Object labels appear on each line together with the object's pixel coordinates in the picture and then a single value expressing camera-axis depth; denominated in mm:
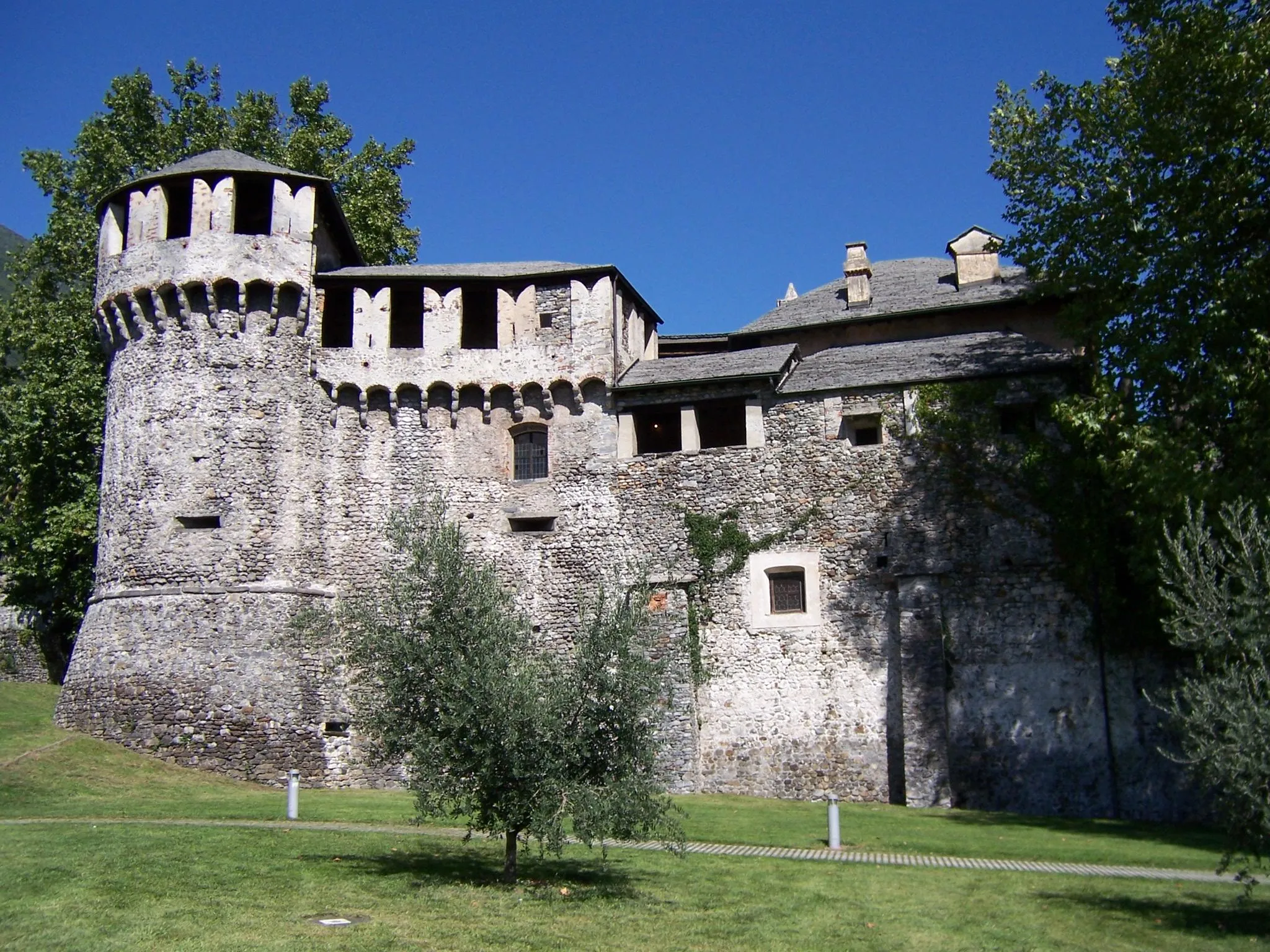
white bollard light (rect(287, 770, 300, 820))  17797
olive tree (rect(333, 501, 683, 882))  12461
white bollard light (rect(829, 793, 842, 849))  16422
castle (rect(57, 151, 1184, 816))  22609
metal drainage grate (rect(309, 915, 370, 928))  10406
